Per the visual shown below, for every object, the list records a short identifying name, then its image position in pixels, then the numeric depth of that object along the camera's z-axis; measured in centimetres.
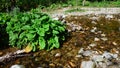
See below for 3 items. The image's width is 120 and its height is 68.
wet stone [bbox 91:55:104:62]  268
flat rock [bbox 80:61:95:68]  253
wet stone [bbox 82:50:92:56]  284
